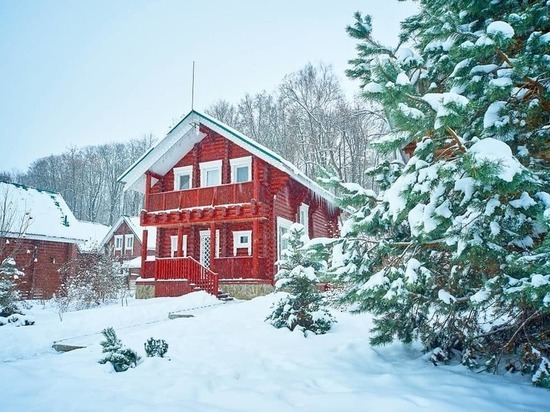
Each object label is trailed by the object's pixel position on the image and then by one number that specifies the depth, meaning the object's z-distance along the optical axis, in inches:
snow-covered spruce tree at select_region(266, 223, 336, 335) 268.1
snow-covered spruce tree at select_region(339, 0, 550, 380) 109.7
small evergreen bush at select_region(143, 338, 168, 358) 200.8
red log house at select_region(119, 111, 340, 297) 563.2
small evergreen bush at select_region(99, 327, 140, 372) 181.5
